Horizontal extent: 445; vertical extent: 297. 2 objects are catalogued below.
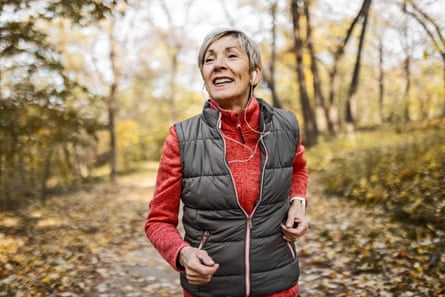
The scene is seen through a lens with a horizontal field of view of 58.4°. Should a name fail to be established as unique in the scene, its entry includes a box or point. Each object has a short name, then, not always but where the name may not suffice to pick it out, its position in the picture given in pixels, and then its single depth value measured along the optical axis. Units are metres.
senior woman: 1.72
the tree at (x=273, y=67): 18.12
